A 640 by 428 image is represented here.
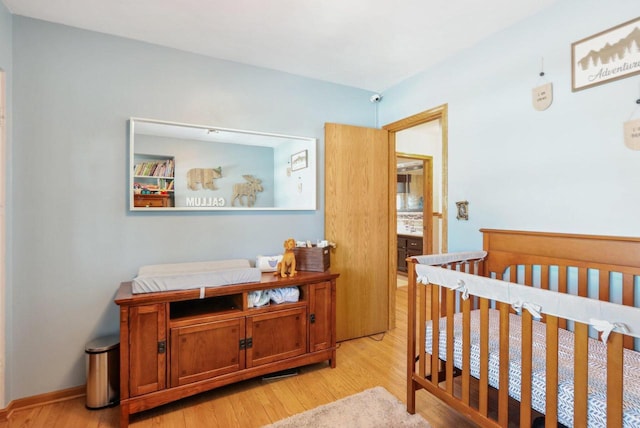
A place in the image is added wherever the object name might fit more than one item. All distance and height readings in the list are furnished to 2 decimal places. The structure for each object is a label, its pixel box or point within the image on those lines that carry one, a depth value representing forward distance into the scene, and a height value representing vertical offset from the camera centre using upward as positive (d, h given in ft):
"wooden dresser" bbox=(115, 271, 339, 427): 5.60 -2.55
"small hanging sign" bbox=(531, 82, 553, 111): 5.94 +2.30
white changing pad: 5.79 -1.26
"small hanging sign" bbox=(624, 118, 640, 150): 4.87 +1.26
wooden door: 9.05 -0.28
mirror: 7.03 +1.16
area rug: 5.51 -3.76
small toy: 7.38 -1.21
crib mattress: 3.47 -2.09
